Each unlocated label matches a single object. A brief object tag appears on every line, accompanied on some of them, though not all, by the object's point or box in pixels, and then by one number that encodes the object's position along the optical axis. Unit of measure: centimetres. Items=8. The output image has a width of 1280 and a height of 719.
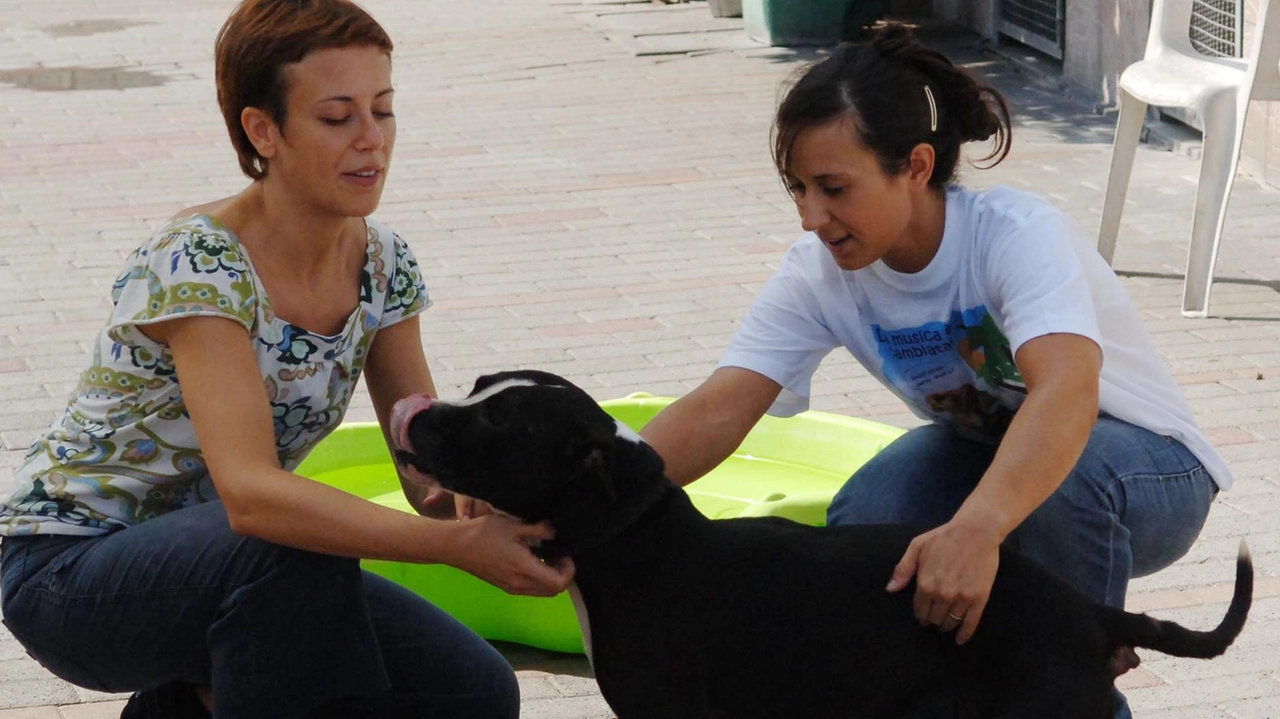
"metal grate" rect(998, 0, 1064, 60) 1241
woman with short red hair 300
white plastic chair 682
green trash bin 1384
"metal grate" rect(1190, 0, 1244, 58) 941
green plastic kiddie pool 503
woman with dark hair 293
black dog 284
